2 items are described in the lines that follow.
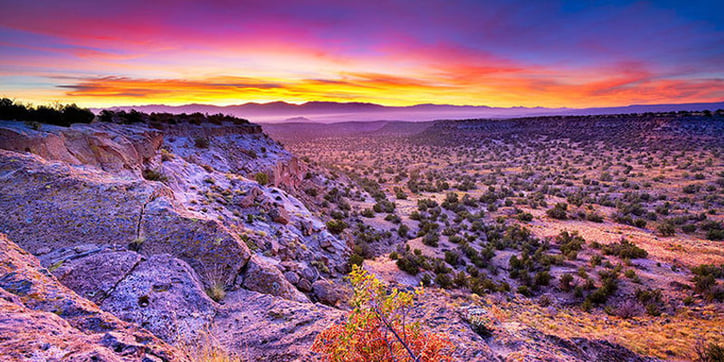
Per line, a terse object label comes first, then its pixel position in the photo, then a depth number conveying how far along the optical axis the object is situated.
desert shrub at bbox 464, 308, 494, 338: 5.26
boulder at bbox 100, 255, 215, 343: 3.62
